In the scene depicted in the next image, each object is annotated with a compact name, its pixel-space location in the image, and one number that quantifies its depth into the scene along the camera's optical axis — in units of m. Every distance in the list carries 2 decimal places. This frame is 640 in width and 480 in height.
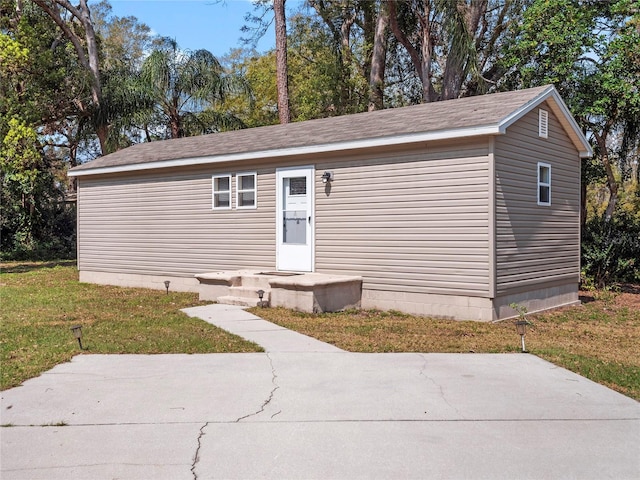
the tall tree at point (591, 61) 13.35
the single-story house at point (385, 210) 9.09
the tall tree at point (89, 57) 20.95
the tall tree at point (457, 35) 16.52
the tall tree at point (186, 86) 20.50
